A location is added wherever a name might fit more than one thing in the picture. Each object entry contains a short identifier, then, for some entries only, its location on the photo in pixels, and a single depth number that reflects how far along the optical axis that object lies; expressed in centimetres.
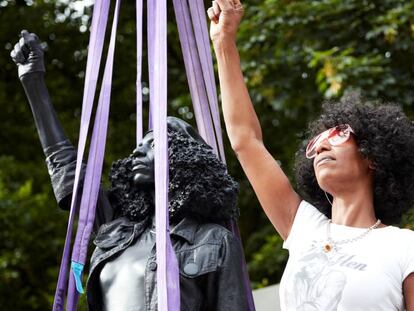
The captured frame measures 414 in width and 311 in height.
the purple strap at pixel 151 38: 601
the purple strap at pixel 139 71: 597
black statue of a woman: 544
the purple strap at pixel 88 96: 570
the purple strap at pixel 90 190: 567
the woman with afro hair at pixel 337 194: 534
